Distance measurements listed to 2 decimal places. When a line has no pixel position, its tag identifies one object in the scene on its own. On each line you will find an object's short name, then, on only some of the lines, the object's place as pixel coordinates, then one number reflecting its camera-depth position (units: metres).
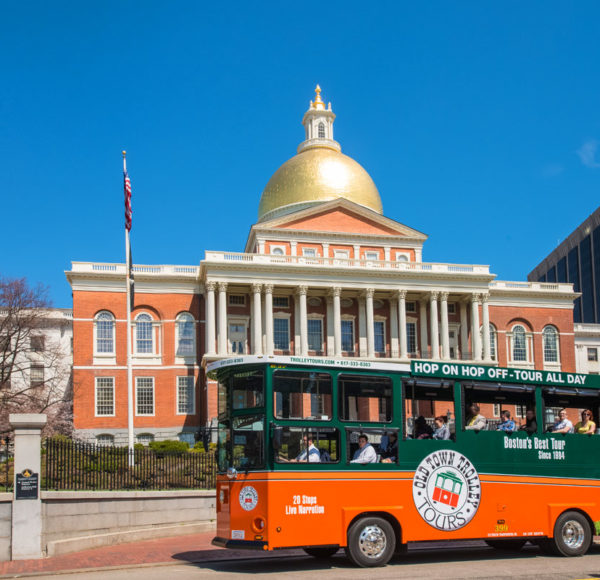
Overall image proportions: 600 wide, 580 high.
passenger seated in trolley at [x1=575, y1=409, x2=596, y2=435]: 18.34
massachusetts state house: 56.84
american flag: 37.81
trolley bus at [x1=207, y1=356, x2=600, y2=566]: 15.22
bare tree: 46.56
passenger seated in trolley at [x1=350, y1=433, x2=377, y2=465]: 15.77
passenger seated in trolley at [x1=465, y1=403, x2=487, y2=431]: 17.00
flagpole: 37.47
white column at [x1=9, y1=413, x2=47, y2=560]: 17.94
